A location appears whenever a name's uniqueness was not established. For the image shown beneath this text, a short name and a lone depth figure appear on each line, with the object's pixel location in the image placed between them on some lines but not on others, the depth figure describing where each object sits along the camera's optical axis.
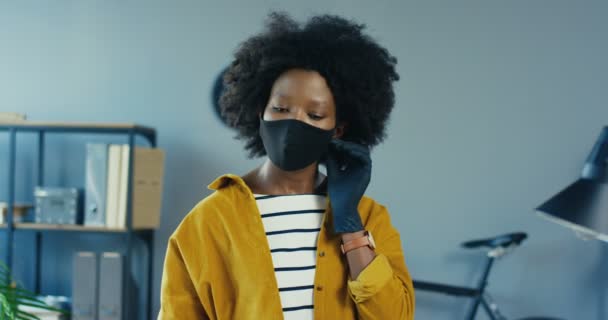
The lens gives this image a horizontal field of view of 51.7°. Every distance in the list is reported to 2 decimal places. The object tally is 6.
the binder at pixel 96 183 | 2.69
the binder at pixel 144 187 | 2.68
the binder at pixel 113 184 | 2.68
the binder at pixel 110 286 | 2.66
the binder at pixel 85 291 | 2.67
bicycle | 2.53
